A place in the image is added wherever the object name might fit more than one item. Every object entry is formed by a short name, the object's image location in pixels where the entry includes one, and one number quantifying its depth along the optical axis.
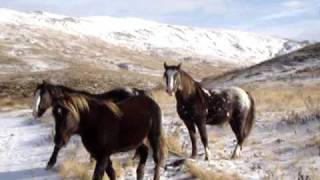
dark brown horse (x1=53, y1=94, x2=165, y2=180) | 8.38
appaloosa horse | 12.20
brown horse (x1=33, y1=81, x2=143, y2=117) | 9.61
